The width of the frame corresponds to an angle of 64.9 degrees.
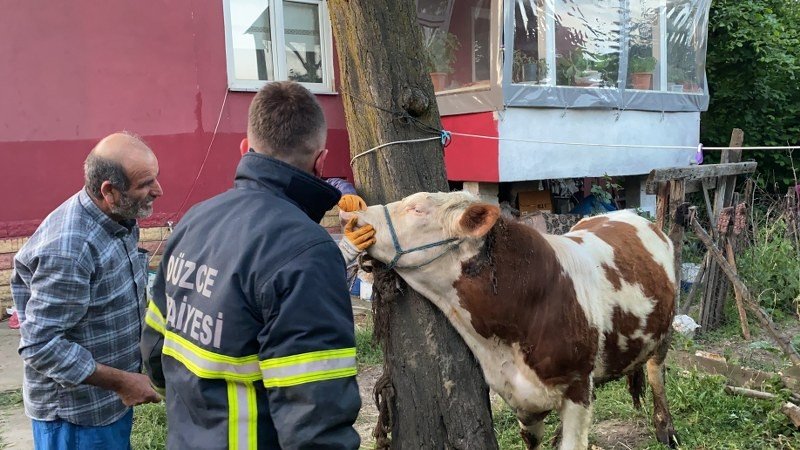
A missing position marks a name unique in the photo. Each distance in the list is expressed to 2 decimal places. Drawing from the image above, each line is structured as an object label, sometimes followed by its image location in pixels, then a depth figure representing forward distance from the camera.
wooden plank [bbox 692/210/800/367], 4.24
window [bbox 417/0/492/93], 8.56
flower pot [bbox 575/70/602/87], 8.20
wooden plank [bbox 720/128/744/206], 6.97
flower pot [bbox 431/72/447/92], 8.62
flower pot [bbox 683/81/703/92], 9.67
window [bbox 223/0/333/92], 8.10
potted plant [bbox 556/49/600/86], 8.05
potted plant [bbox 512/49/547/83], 7.77
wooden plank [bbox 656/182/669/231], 5.59
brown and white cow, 2.64
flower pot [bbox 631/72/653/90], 8.88
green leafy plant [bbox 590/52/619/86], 8.36
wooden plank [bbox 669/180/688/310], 5.21
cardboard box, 8.70
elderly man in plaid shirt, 2.28
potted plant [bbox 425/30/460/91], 8.68
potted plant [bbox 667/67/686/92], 9.45
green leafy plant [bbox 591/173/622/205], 8.52
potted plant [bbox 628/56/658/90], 8.82
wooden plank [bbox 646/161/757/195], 5.45
